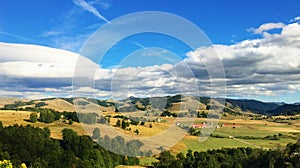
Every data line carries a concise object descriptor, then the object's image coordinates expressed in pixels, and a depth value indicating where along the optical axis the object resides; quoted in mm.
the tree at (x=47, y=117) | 150750
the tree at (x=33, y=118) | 146250
